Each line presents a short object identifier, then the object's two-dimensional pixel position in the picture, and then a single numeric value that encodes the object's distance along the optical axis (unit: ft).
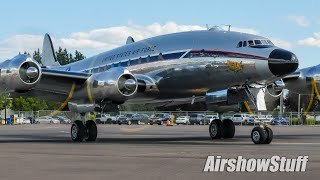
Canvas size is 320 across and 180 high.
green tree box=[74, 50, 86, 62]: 613.52
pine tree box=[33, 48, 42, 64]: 631.15
